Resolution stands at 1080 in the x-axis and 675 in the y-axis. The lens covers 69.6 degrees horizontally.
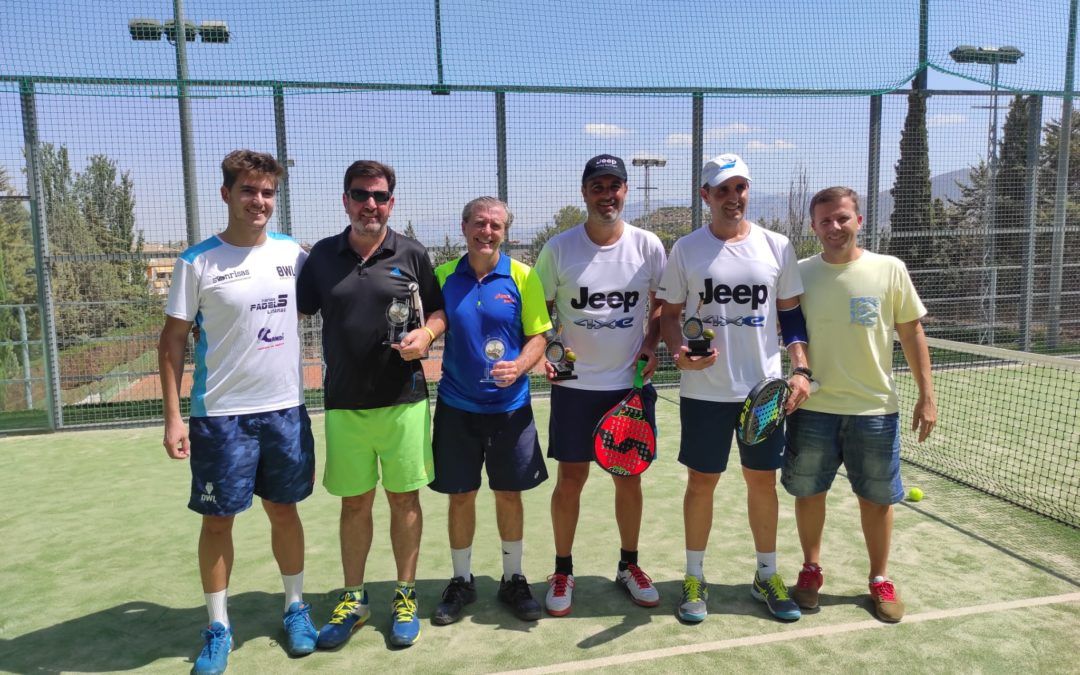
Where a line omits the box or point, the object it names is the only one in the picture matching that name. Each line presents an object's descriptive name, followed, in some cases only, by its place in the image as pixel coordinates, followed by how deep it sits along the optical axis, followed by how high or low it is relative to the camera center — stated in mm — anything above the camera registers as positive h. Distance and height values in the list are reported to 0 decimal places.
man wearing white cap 3598 -396
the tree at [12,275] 7875 -67
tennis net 5422 -1640
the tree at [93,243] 7754 +250
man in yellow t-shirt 3660 -570
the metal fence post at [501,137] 8469 +1354
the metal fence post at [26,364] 8071 -1023
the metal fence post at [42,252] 7531 +163
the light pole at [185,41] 7801 +2332
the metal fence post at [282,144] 8000 +1243
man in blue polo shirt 3652 -589
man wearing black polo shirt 3467 -532
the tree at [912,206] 10164 +646
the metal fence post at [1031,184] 10289 +906
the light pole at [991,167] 9977 +1158
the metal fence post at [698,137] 8906 +1387
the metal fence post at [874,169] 9461 +1057
